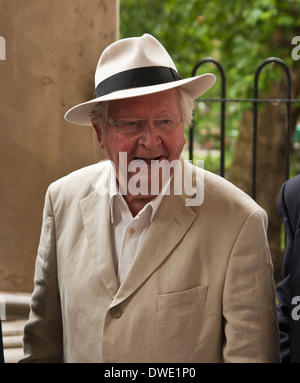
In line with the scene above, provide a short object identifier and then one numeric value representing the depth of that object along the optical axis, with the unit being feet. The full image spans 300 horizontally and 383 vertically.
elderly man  13.37
